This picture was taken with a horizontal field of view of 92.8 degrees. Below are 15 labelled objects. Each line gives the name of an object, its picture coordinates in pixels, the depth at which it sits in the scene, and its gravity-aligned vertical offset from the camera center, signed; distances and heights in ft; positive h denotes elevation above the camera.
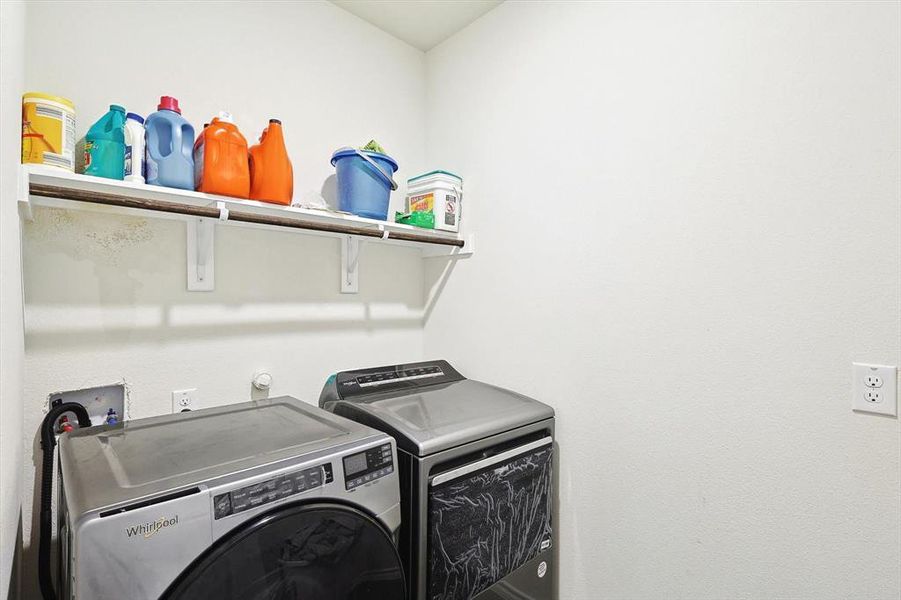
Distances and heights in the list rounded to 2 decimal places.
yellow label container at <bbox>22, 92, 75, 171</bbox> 3.59 +1.45
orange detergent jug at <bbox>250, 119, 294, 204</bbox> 4.68 +1.45
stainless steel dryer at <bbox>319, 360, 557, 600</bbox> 4.07 -1.87
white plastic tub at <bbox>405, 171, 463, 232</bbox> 6.22 +1.54
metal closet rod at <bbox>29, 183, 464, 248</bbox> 3.46 +0.87
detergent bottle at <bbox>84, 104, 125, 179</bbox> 3.95 +1.44
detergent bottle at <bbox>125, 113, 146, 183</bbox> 4.05 +1.44
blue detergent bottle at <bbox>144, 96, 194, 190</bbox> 4.16 +1.51
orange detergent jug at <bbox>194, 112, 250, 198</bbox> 4.37 +1.46
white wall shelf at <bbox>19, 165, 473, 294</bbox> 3.54 +0.90
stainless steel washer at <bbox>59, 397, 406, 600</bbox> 2.46 -1.38
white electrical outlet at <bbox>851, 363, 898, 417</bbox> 3.24 -0.70
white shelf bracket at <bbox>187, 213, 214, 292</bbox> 4.93 +0.54
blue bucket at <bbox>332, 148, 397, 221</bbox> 5.37 +1.52
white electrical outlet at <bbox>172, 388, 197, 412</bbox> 4.83 -1.13
